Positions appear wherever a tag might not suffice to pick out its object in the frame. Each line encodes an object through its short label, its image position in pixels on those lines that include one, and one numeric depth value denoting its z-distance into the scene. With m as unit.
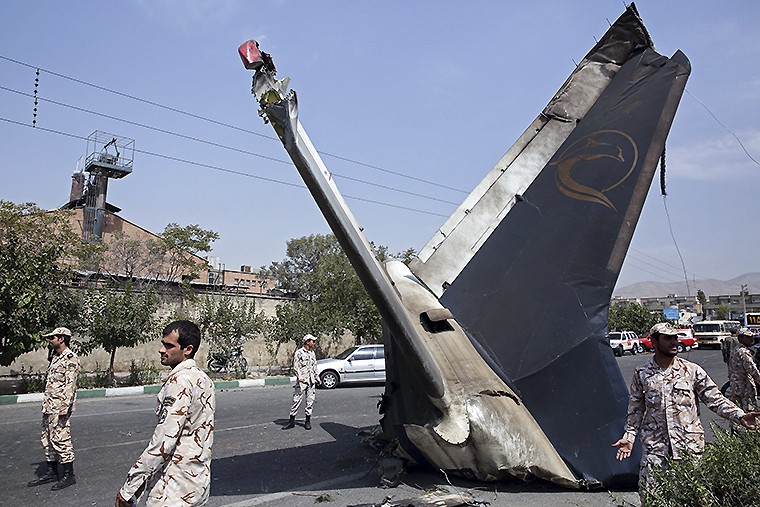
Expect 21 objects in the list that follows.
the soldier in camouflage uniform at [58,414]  6.74
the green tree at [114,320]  17.72
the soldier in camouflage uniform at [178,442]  3.31
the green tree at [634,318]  49.59
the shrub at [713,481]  3.37
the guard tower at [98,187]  43.34
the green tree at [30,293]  14.48
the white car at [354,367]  19.83
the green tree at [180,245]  37.25
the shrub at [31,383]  16.58
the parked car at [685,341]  36.94
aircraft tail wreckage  5.52
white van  39.78
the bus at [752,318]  33.47
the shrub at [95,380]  18.16
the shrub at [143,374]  19.23
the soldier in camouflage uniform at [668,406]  4.42
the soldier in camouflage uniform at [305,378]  10.88
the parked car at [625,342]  36.75
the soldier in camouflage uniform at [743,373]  8.34
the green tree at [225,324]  22.77
